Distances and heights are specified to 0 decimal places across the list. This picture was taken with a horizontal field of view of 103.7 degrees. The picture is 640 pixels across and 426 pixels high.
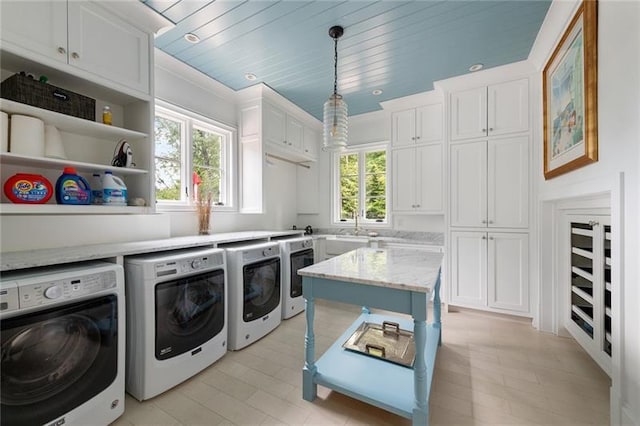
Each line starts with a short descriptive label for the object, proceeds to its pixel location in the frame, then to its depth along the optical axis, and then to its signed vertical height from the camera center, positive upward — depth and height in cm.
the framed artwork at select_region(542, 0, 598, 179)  157 +86
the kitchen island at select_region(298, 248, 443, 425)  133 -61
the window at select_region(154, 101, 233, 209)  255 +61
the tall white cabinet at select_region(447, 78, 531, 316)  268 +17
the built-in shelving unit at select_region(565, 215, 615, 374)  176 -59
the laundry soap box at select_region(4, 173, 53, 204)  147 +15
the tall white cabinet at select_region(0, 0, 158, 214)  143 +90
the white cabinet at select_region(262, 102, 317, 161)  323 +111
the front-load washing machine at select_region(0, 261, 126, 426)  112 -67
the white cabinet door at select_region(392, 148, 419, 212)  345 +45
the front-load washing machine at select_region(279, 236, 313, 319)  289 -68
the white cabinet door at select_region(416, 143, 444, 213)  330 +45
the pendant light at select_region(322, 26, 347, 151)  195 +70
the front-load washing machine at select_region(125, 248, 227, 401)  162 -74
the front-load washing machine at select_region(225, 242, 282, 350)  224 -75
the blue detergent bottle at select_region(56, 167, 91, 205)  165 +17
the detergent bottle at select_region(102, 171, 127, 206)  183 +16
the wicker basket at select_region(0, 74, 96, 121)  145 +72
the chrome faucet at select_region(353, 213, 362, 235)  395 -25
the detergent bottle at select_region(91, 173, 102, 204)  188 +19
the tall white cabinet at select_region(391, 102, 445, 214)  331 +71
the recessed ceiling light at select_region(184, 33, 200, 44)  208 +147
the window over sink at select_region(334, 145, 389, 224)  409 +45
